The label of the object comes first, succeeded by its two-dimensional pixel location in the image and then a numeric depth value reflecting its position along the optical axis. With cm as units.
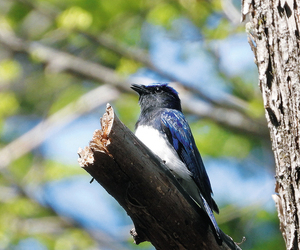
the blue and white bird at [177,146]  795
